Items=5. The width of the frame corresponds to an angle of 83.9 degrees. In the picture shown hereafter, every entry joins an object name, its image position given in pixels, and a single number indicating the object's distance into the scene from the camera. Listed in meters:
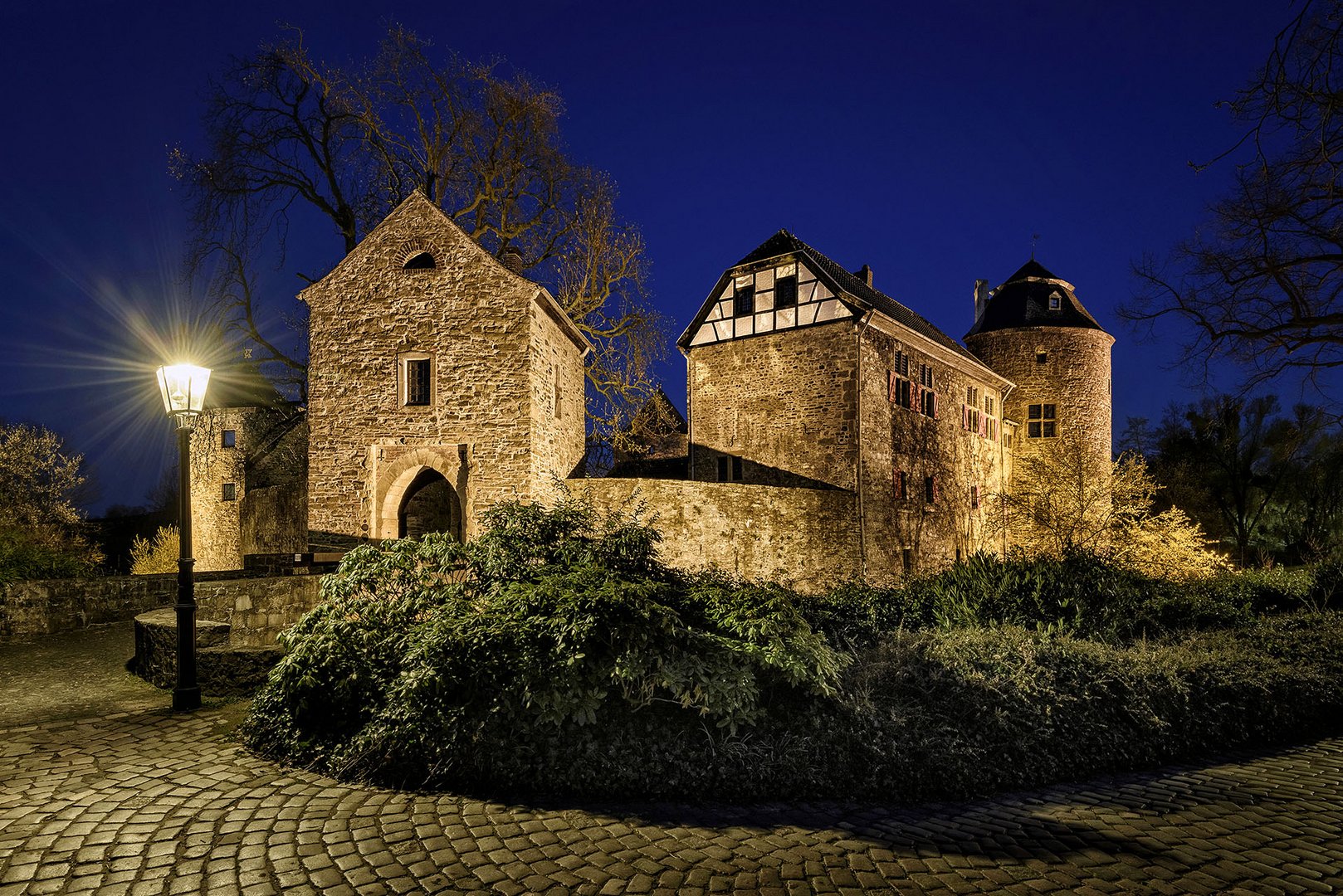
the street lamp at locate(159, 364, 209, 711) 7.29
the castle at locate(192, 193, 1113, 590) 16.06
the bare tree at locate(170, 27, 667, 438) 18.94
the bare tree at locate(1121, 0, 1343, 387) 10.77
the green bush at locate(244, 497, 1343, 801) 5.47
